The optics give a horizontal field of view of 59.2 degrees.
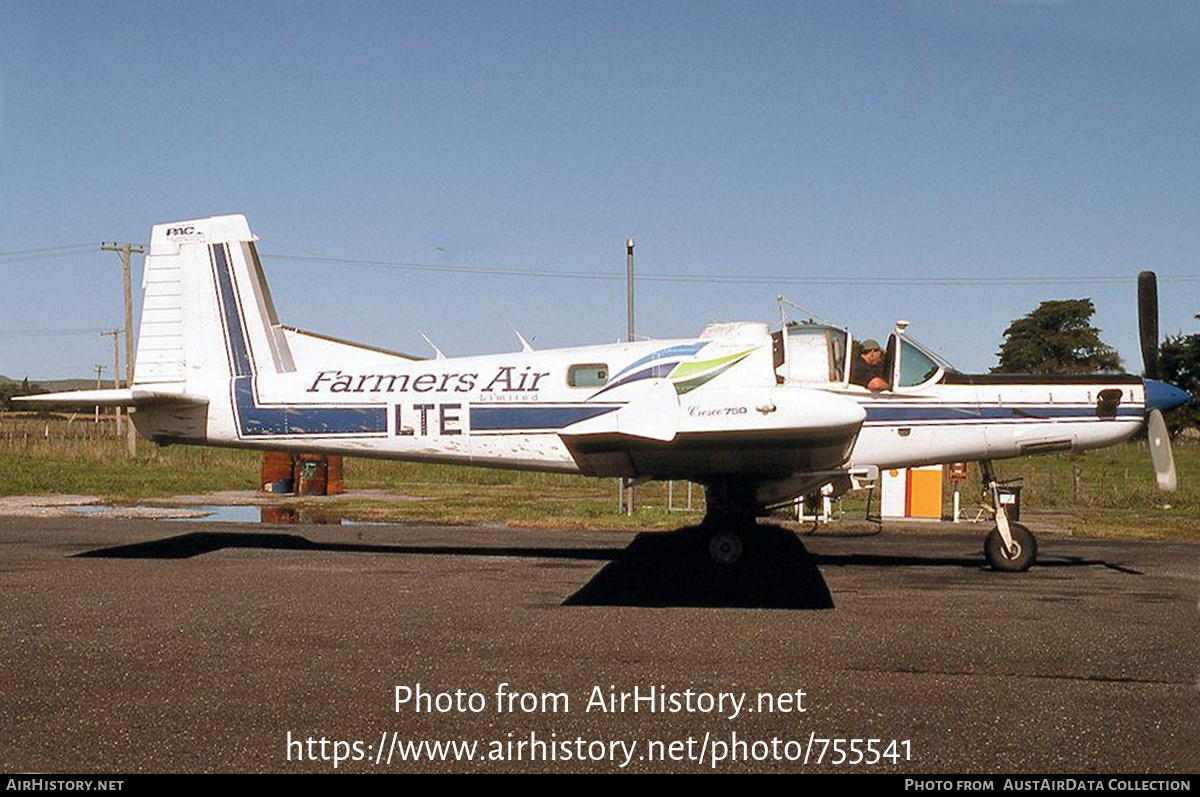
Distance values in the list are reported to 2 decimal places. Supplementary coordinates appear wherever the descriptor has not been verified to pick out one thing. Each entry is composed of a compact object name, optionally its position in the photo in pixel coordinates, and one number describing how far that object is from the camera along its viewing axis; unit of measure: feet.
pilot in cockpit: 42.19
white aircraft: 38.42
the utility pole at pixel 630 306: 67.62
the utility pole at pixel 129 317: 130.21
